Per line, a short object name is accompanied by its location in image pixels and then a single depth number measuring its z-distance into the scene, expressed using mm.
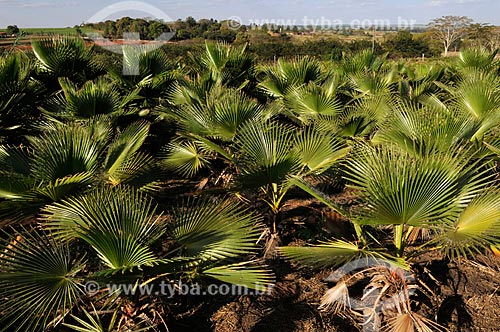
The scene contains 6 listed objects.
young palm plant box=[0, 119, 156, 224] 2752
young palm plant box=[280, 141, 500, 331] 2475
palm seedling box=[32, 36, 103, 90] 7206
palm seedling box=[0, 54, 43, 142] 5662
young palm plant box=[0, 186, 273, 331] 2160
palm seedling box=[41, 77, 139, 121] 5629
